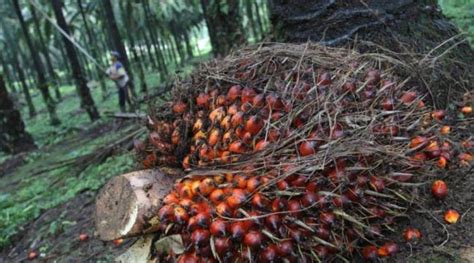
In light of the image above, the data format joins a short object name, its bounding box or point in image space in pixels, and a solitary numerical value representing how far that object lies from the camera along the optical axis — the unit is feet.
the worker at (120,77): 44.00
